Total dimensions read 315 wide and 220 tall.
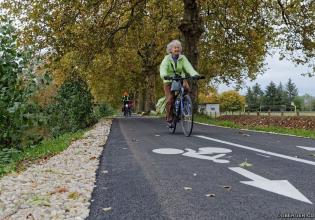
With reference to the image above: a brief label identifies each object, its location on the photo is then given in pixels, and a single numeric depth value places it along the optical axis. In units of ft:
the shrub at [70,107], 62.39
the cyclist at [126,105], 121.66
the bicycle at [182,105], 34.04
